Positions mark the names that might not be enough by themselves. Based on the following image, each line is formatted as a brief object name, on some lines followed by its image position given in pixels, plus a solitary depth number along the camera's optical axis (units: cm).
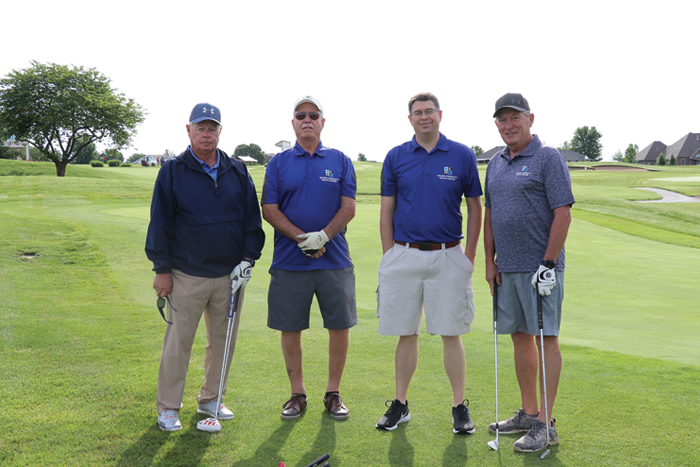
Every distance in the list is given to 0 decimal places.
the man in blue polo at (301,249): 400
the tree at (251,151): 10644
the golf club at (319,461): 279
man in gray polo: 347
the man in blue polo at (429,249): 380
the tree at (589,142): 9839
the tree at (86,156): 8408
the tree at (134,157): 10867
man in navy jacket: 375
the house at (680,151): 8794
